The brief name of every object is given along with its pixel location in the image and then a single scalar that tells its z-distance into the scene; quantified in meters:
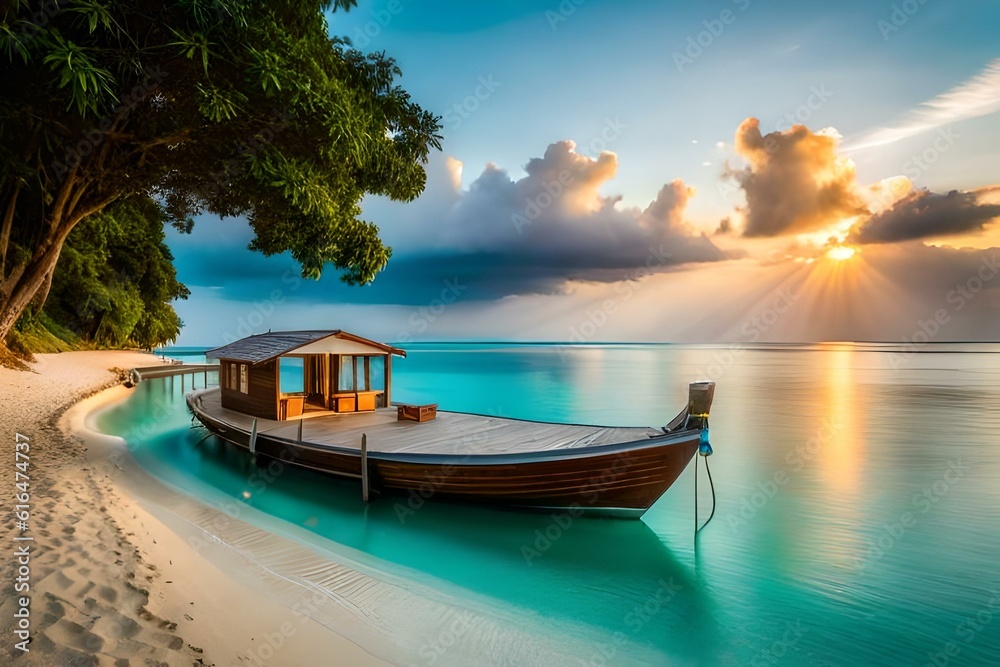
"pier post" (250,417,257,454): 11.32
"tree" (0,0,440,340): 6.98
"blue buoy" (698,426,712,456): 7.28
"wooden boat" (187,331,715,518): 7.82
